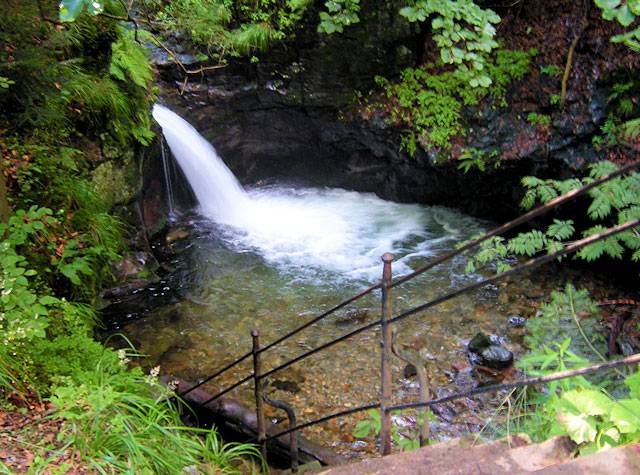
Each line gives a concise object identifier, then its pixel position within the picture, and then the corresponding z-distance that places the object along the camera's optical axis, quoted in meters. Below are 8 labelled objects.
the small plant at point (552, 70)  7.28
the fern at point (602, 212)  5.00
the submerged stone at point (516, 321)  5.62
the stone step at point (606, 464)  1.51
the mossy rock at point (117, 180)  5.66
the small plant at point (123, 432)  2.44
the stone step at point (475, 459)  1.73
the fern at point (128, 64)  5.90
